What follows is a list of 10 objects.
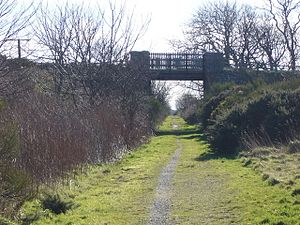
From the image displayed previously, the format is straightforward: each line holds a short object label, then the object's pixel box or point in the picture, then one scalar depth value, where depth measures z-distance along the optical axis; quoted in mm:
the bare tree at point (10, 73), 11172
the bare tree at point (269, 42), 55219
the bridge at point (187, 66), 48344
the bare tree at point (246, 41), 54375
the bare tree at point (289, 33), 52562
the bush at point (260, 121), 23672
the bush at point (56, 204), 11120
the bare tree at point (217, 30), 55125
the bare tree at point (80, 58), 25812
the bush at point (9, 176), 9662
